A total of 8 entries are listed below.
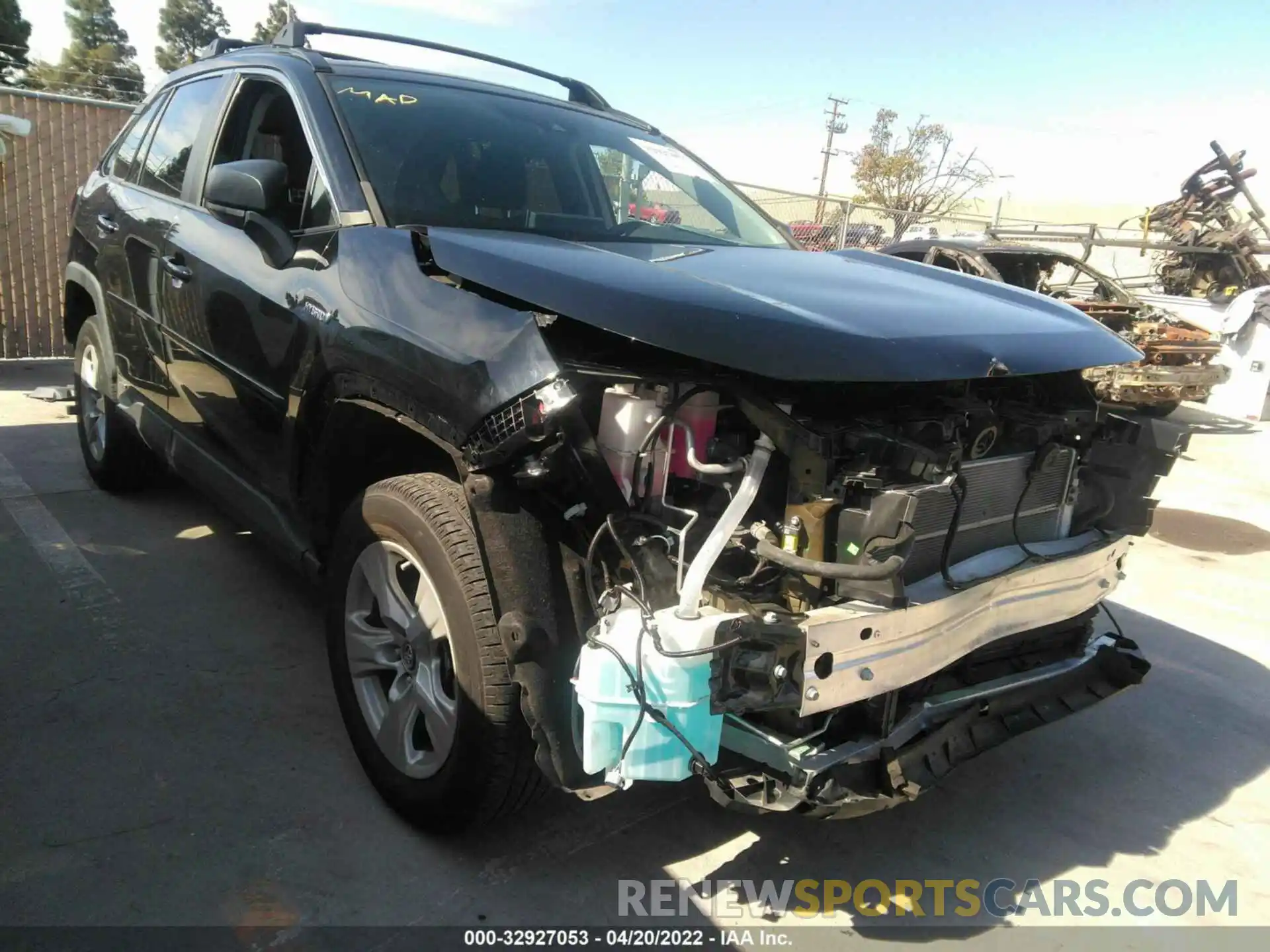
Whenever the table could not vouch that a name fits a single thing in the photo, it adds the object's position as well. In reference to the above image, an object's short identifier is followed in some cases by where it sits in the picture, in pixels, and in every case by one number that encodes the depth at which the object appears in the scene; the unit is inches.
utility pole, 1630.2
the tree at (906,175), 1351.6
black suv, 78.5
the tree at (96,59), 2098.9
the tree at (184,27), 2664.9
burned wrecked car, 355.6
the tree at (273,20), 2179.0
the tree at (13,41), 1674.5
